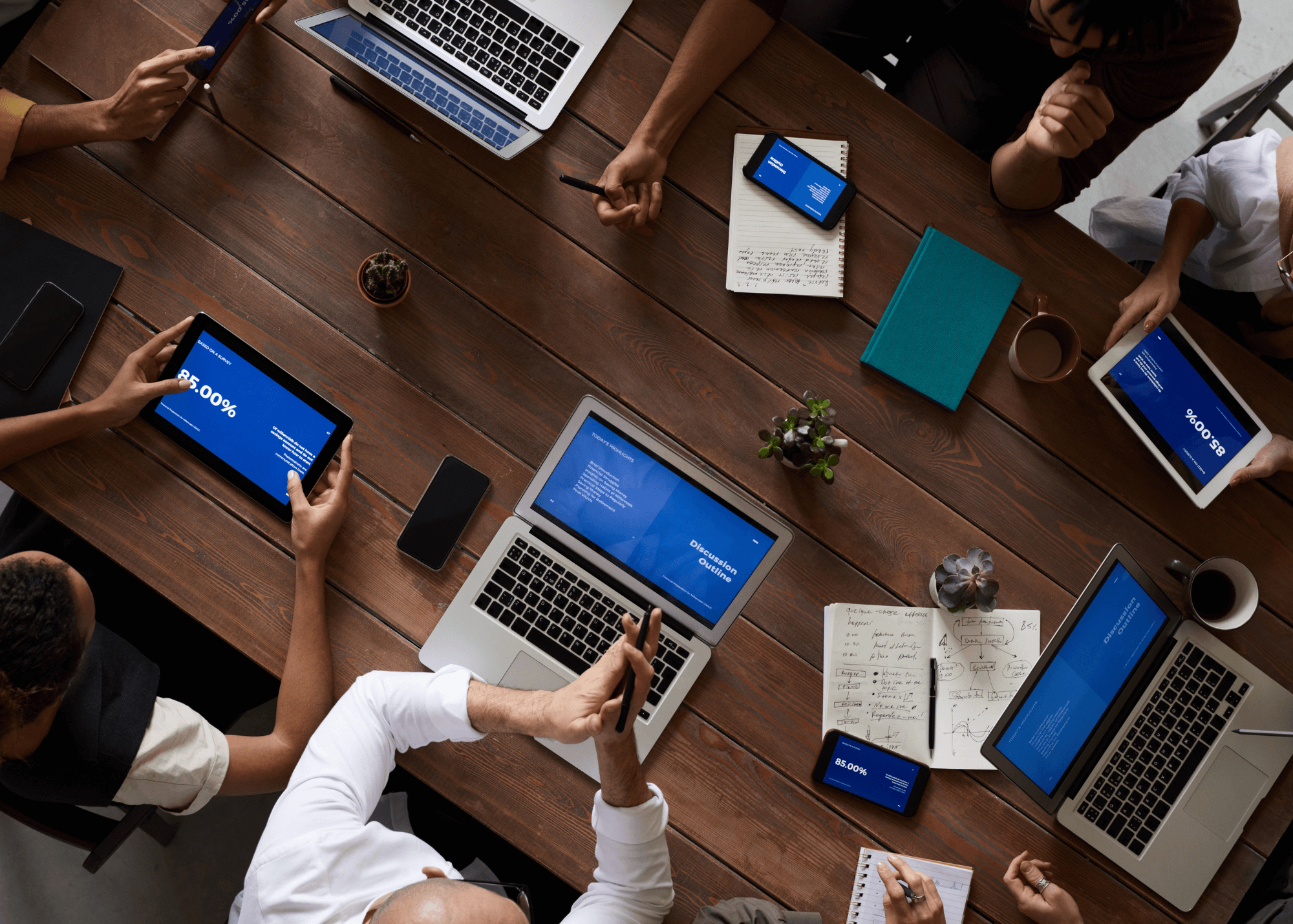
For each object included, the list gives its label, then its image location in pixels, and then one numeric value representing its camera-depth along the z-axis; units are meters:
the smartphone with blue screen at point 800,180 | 1.40
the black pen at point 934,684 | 1.34
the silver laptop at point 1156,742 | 1.26
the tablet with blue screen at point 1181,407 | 1.39
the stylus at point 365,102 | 1.38
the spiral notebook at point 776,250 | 1.40
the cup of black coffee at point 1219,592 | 1.34
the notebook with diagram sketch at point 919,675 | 1.34
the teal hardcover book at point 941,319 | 1.39
